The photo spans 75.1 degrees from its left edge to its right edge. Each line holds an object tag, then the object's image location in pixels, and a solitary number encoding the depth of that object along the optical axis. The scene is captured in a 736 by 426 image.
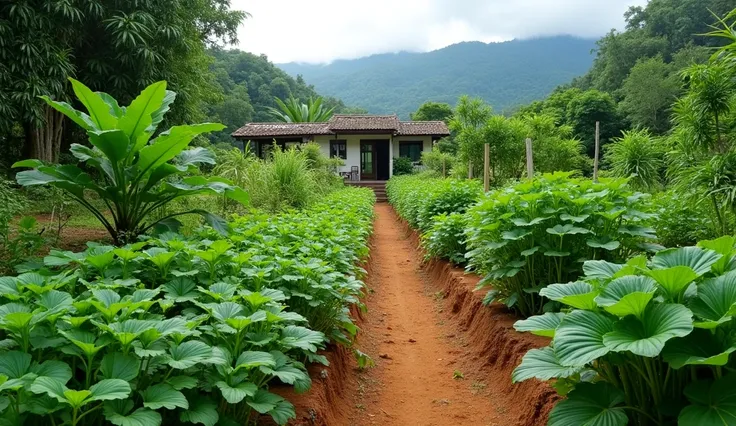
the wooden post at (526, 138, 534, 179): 7.17
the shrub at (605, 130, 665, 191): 8.91
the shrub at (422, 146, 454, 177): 23.09
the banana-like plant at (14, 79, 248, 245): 4.51
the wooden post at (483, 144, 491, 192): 9.16
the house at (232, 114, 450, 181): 28.91
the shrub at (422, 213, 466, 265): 6.94
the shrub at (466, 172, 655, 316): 3.84
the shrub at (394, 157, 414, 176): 29.14
